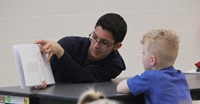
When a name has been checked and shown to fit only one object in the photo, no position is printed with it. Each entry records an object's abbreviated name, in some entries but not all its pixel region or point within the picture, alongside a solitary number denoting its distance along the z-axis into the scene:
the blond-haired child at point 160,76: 4.69
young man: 5.15
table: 4.63
